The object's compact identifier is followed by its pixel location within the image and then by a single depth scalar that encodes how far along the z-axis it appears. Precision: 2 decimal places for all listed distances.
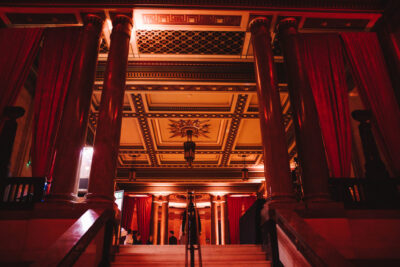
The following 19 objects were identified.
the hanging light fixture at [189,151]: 8.95
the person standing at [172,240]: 12.06
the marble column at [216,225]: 15.78
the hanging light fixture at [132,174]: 12.27
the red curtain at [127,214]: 15.72
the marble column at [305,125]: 4.65
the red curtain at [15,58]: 5.15
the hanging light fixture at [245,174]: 12.12
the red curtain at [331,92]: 5.02
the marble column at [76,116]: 4.53
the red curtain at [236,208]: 16.41
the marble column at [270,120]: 4.63
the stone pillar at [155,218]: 15.33
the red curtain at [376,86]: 5.14
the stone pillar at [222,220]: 15.49
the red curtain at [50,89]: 4.74
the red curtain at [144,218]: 15.62
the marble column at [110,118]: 4.52
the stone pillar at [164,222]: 14.96
